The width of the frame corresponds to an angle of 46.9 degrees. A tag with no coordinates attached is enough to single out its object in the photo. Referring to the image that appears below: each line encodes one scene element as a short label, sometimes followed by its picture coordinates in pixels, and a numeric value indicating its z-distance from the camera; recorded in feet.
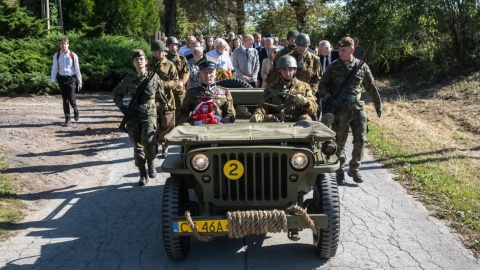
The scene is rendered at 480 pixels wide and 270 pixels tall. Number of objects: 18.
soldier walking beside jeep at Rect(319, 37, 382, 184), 23.89
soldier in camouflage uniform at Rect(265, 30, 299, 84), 29.68
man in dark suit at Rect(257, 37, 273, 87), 40.47
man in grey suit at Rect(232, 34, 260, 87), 38.19
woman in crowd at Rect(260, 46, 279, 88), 36.63
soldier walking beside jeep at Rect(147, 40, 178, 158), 27.42
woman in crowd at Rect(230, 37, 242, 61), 44.49
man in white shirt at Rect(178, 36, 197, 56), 40.80
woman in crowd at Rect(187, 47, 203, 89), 33.19
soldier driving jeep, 20.33
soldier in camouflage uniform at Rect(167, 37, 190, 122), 30.91
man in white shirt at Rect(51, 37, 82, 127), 36.83
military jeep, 15.21
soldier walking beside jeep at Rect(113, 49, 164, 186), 24.06
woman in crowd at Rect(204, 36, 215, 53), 50.72
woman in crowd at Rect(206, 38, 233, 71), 36.27
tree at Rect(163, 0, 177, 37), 72.54
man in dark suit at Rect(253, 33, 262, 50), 53.69
